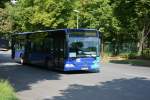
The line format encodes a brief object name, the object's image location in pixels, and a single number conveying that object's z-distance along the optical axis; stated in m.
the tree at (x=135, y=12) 19.09
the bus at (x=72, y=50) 13.01
